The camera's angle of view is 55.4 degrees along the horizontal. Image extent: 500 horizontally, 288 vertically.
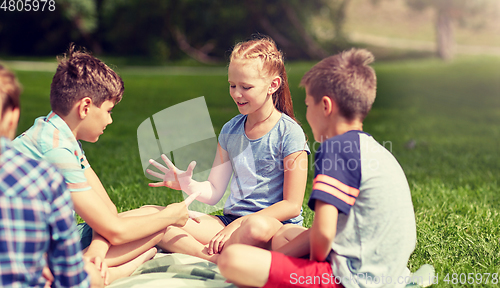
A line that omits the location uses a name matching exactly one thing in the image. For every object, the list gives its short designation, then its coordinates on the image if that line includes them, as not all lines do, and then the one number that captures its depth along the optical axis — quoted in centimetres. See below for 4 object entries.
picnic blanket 235
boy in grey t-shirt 193
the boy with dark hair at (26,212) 168
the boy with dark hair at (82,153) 218
